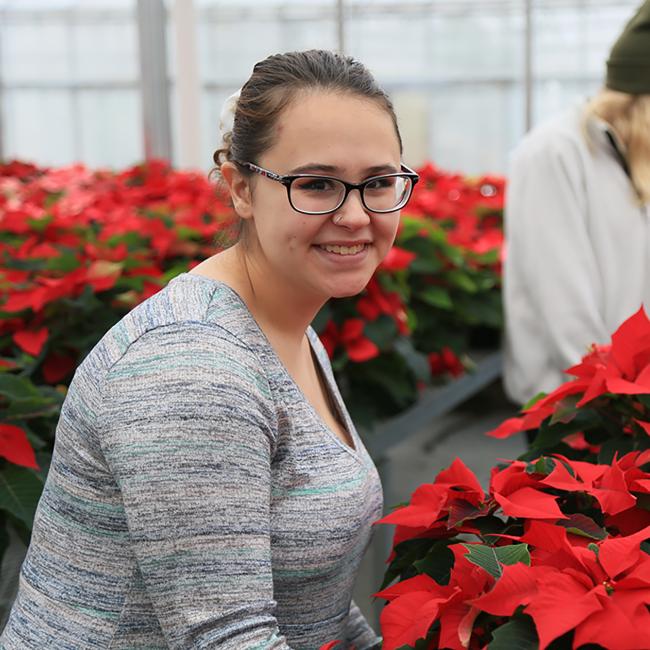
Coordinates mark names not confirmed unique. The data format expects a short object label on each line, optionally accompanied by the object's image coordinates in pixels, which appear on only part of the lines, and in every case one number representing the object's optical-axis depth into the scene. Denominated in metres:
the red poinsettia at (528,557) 0.97
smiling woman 1.15
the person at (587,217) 2.64
